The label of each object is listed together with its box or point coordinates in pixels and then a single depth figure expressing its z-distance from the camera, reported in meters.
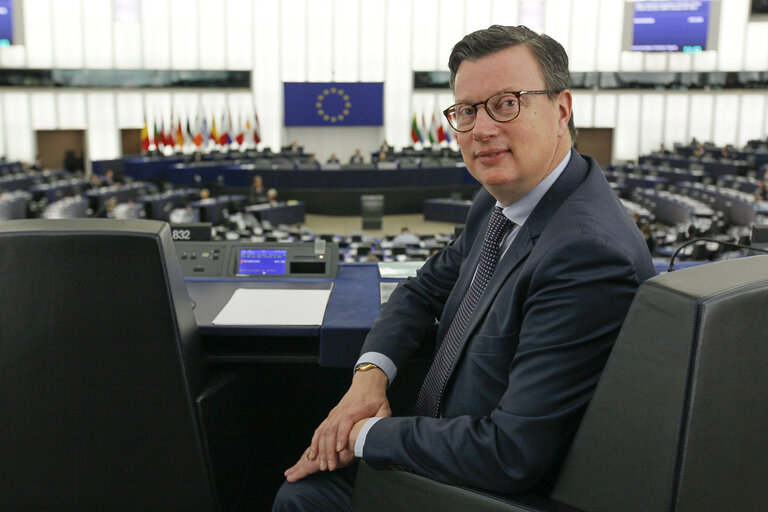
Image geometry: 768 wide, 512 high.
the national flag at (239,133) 21.55
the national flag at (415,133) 22.11
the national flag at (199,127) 20.27
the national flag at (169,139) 20.06
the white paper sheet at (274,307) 1.89
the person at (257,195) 13.75
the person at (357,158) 19.37
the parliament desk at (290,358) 1.85
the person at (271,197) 13.26
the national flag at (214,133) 20.75
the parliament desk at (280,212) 12.77
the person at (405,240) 8.71
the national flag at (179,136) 20.25
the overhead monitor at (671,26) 19.69
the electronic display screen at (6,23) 17.00
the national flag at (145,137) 19.42
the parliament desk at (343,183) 15.35
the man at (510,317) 1.17
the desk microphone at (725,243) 1.72
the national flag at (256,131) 21.86
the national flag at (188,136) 20.62
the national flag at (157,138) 19.75
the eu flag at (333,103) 21.95
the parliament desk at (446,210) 14.38
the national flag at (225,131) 21.16
